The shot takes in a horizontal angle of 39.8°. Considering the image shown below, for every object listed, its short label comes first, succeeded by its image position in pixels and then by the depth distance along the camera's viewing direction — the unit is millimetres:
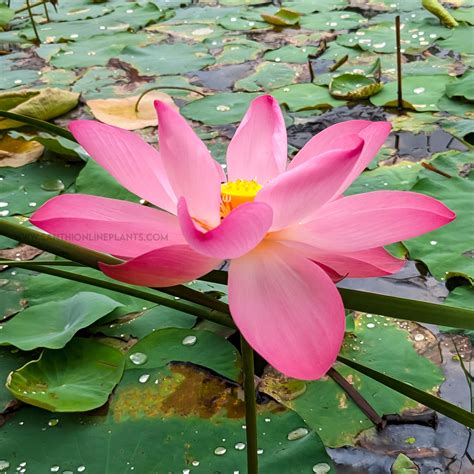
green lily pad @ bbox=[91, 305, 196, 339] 1023
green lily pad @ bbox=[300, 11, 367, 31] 2604
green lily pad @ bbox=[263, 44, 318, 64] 2277
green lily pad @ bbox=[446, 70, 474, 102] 1771
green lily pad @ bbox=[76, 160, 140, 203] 1387
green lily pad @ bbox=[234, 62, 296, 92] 2057
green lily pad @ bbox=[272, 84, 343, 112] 1851
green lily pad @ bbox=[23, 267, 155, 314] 1093
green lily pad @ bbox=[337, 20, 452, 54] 2320
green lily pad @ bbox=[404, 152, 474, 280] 1124
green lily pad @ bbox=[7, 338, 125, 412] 842
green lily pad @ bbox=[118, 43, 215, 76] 2266
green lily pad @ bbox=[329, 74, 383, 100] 1879
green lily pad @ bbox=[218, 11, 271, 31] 2671
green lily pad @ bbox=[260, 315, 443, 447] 844
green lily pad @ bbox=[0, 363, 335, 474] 754
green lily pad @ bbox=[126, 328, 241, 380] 919
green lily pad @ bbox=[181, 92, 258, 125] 1797
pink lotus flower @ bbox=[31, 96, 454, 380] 440
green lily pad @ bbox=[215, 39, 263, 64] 2318
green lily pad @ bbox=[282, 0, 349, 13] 2844
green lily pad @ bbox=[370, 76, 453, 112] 1800
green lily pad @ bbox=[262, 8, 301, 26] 2650
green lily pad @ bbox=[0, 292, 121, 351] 954
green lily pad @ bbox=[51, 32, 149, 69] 2365
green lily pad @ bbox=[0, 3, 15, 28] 2843
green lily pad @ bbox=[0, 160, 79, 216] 1413
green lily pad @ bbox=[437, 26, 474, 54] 2209
